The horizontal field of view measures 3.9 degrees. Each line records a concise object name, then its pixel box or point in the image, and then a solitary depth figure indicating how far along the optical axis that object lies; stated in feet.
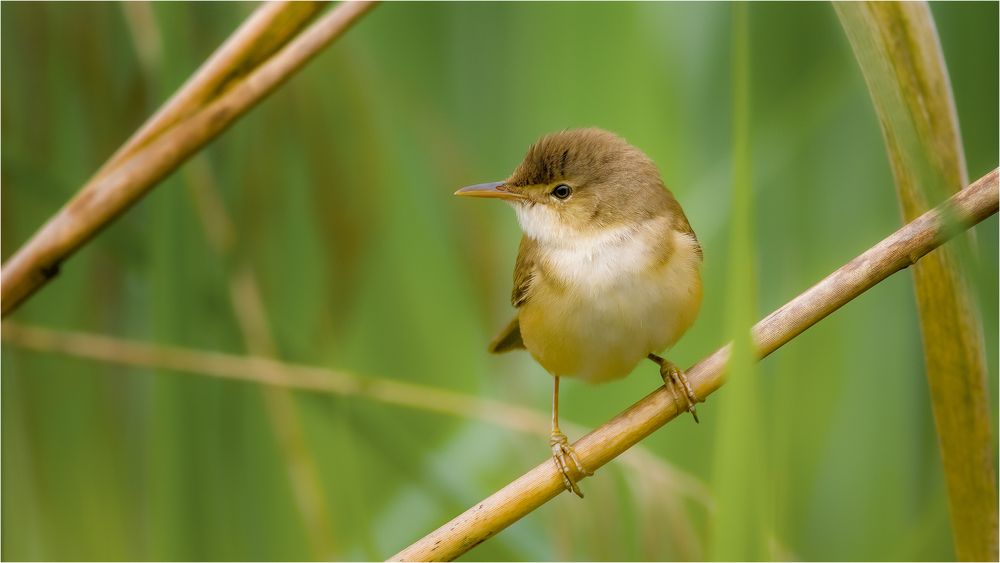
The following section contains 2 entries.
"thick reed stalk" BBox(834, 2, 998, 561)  8.26
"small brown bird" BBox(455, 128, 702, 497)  8.39
